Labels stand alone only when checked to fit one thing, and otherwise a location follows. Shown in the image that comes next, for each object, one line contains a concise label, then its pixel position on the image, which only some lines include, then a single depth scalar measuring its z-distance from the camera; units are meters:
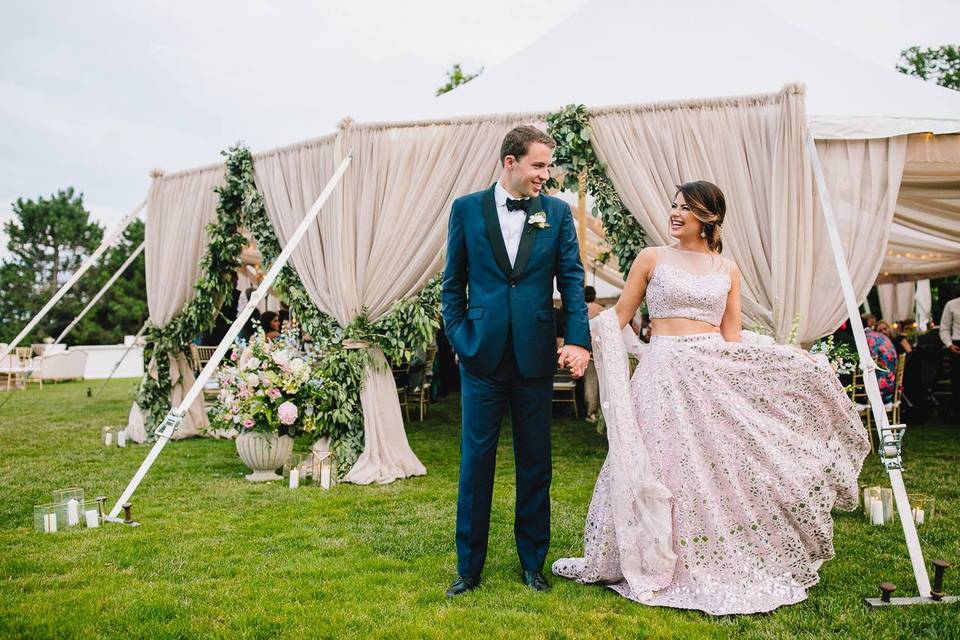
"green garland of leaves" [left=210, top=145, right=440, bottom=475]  5.91
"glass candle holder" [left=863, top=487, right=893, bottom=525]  4.45
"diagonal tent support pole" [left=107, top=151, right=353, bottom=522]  4.69
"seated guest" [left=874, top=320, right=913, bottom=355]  9.08
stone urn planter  5.95
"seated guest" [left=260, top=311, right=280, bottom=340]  8.50
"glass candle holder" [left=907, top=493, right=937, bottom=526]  4.39
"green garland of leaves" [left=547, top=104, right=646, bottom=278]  5.67
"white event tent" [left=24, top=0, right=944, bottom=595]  5.22
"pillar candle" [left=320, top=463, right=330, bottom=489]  5.62
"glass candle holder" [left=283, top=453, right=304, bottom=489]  5.64
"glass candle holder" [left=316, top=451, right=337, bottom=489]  5.62
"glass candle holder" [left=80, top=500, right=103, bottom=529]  4.49
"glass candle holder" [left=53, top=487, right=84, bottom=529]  4.48
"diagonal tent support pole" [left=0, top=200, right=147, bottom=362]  6.29
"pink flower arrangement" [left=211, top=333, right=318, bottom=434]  5.96
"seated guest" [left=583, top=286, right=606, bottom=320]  8.31
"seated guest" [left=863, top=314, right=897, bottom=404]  6.85
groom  3.21
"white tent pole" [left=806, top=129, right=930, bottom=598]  3.21
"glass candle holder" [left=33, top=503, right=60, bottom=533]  4.42
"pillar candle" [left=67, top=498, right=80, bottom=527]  4.48
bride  3.22
